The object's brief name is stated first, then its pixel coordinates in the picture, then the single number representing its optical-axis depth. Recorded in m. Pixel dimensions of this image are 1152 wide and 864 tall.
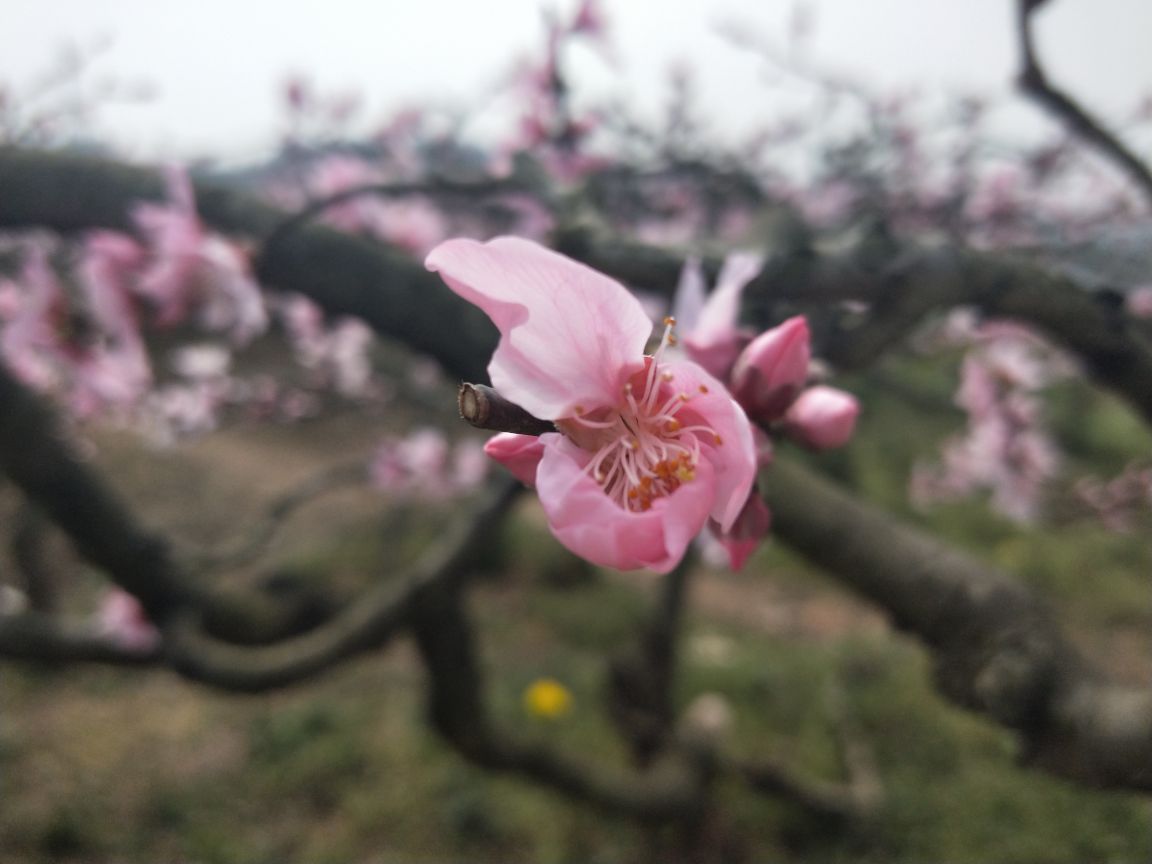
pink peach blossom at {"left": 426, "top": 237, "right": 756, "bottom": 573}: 0.07
